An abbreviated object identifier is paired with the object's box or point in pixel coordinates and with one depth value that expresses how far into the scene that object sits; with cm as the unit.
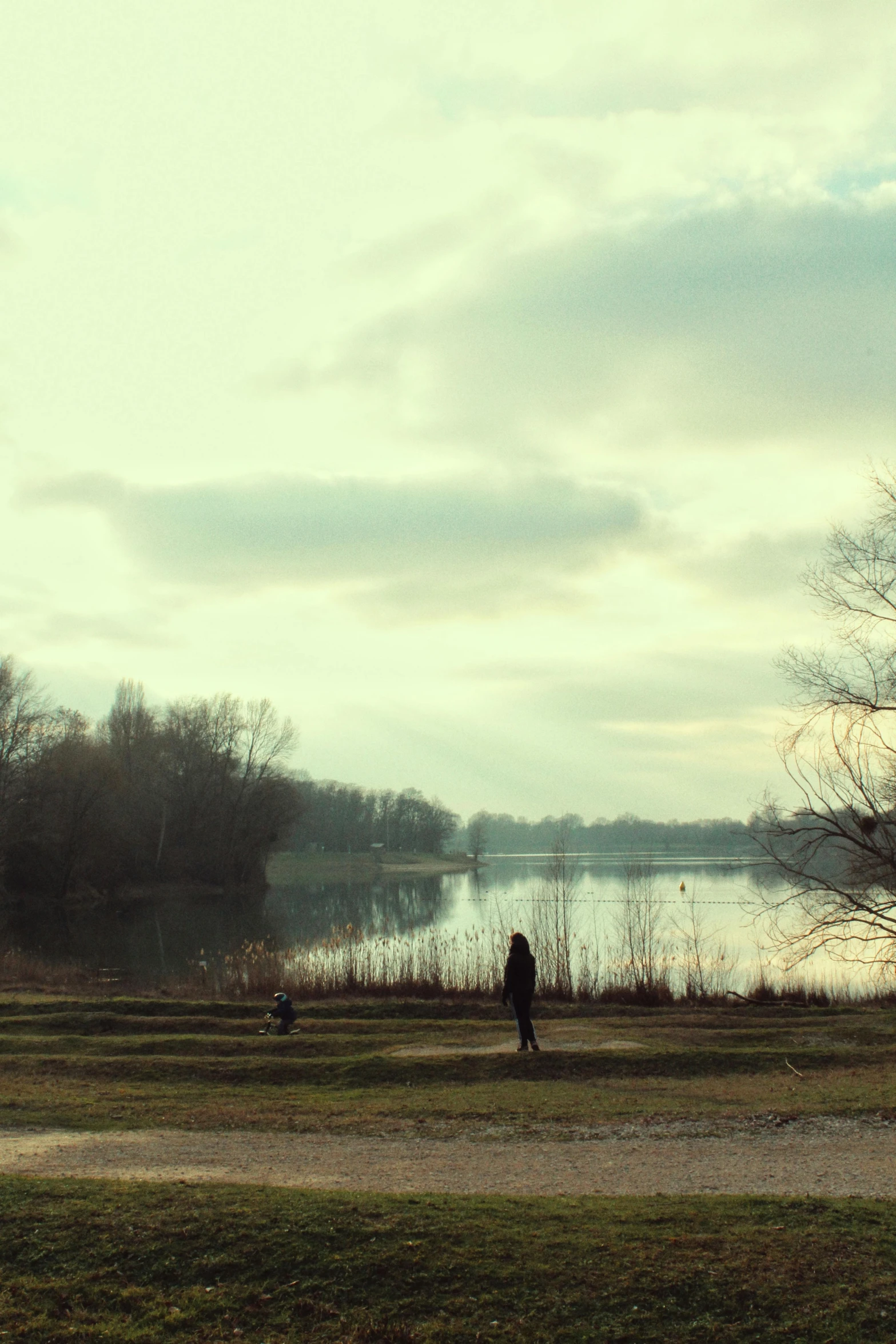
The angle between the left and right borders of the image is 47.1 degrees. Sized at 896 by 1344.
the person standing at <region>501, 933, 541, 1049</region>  1530
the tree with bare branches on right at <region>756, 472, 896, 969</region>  2120
